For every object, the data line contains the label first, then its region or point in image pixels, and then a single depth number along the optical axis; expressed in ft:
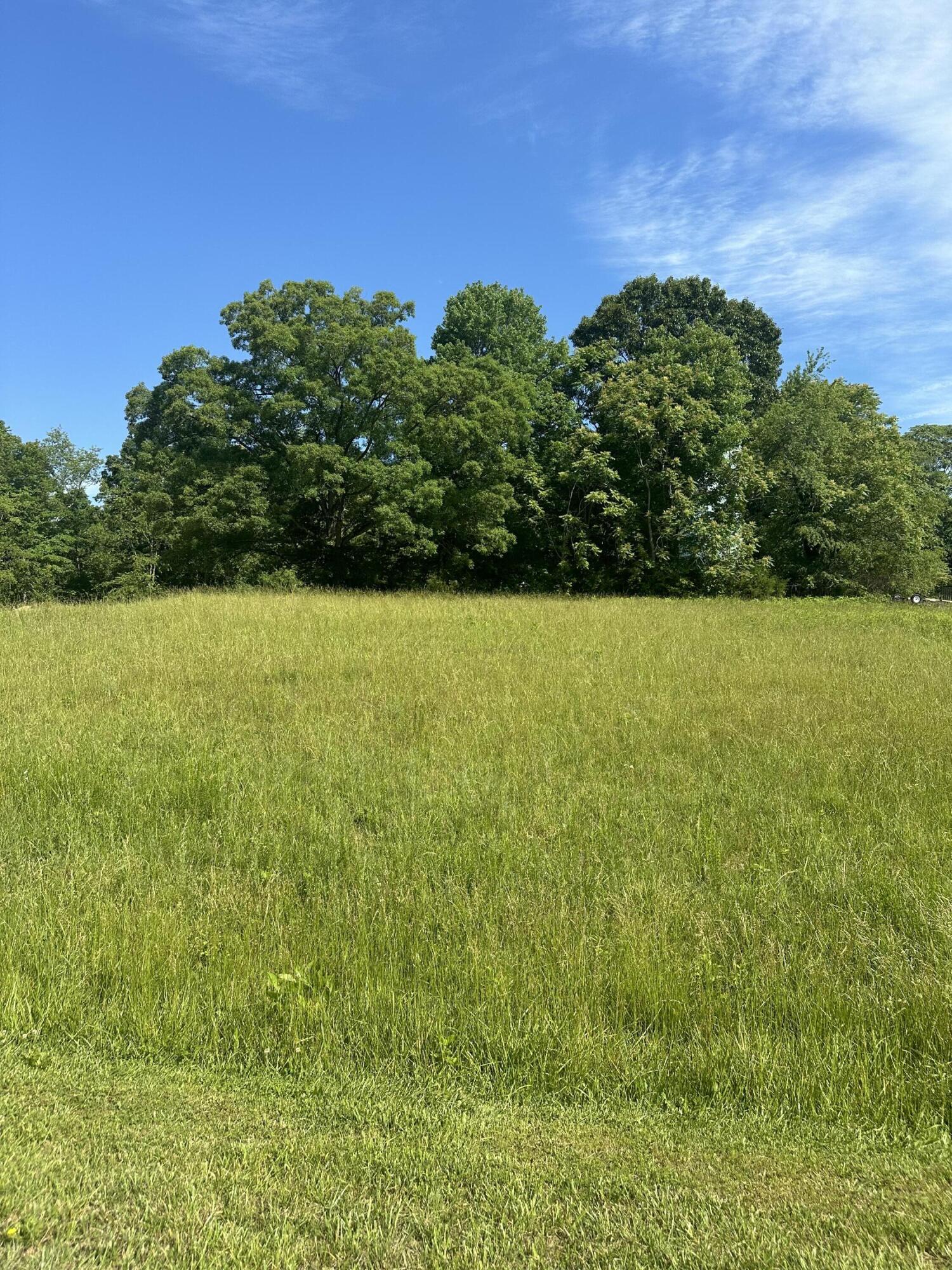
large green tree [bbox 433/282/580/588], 98.53
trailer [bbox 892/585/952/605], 97.93
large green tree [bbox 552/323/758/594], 90.48
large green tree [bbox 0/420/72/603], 133.49
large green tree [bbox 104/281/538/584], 86.12
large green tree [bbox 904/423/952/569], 149.38
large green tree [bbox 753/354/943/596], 93.61
